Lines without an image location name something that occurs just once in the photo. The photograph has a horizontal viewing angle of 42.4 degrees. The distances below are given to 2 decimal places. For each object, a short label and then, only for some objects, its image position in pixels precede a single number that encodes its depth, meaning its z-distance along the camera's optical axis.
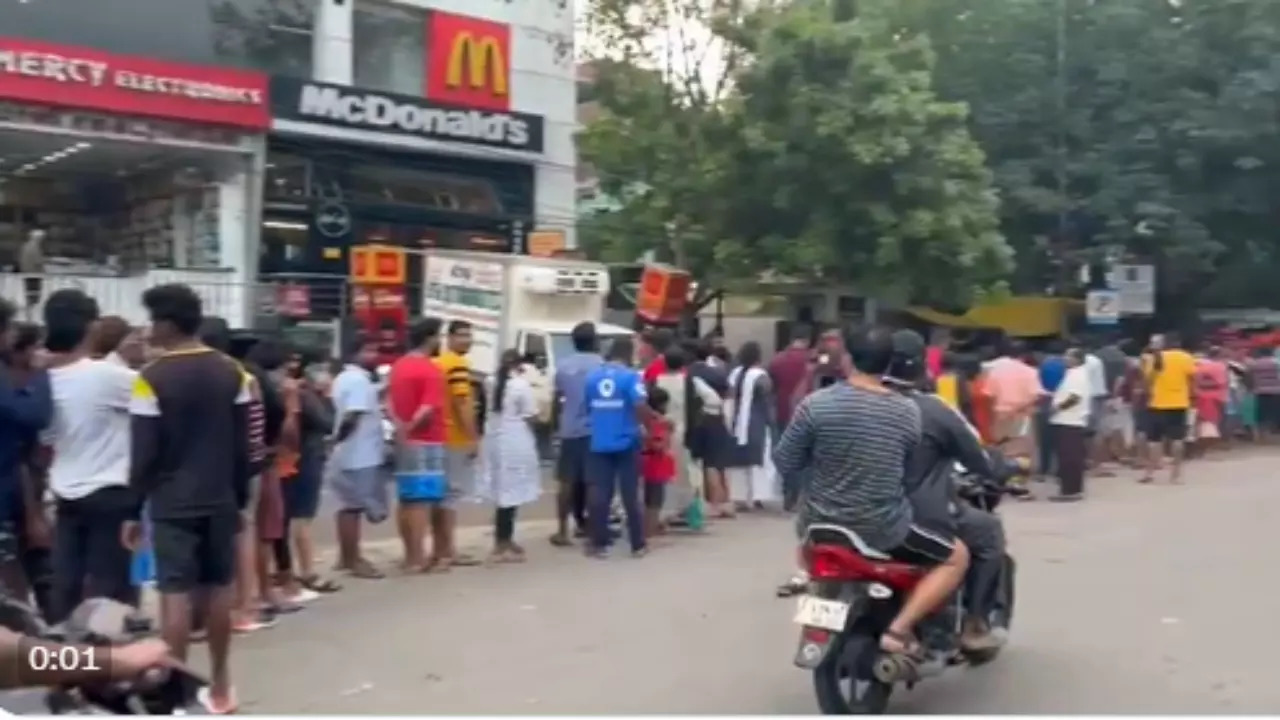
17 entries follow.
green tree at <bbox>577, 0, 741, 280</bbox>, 23.66
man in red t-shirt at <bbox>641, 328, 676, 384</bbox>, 13.23
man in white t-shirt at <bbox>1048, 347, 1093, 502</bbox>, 15.42
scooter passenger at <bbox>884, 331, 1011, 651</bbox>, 6.86
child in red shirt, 12.21
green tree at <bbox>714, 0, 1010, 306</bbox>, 22.02
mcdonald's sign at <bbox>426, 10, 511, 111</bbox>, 23.45
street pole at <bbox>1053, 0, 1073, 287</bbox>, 25.55
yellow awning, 28.36
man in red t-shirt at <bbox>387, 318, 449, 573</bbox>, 10.48
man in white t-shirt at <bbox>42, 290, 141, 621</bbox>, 7.09
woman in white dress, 11.41
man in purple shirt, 11.87
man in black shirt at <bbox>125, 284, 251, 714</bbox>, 6.45
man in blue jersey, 11.46
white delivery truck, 19.33
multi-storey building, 19.53
